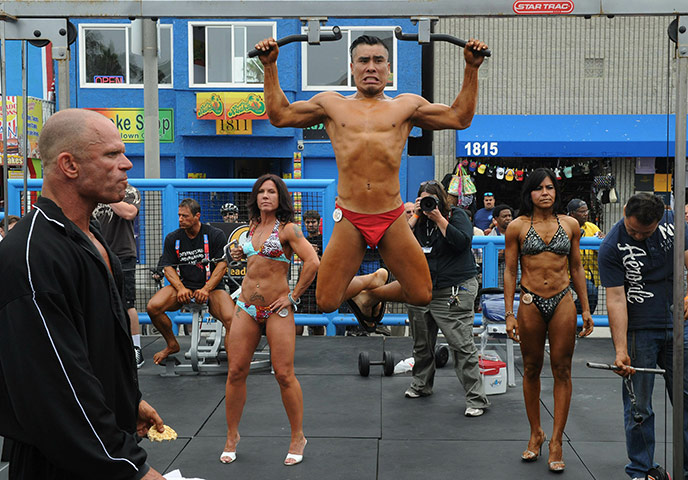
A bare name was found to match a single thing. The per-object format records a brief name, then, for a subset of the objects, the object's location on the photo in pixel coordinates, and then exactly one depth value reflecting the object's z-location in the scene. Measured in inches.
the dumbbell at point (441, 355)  319.0
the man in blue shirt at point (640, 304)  179.5
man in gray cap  331.0
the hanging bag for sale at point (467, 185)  608.7
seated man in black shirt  297.7
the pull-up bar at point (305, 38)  145.3
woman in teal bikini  203.5
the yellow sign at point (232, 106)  723.4
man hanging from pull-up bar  152.3
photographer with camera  253.1
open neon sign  759.7
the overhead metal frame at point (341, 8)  154.9
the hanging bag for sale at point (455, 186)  601.8
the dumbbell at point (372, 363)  299.9
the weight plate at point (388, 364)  302.0
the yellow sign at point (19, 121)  695.4
